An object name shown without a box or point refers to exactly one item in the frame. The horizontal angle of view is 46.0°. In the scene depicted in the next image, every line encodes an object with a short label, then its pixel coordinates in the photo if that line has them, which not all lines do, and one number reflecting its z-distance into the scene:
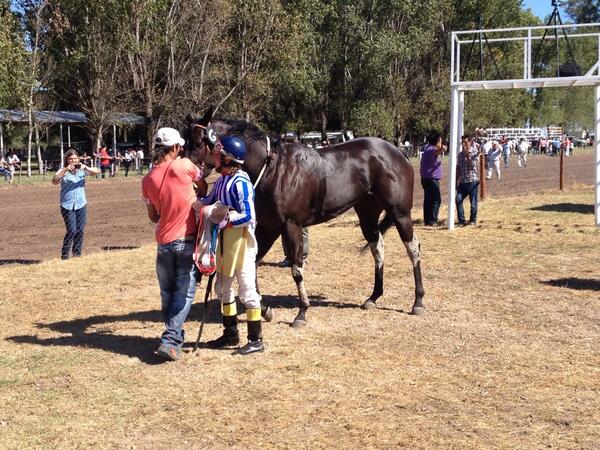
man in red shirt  6.20
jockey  6.20
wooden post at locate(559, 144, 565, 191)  23.28
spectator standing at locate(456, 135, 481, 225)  15.29
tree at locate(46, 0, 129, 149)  38.53
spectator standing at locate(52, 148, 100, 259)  10.99
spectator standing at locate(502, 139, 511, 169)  42.34
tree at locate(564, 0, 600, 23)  92.44
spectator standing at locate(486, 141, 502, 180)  30.36
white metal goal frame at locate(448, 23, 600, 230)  13.59
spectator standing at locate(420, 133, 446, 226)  15.37
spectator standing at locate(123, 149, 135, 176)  38.59
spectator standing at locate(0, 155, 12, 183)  32.50
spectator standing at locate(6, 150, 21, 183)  32.03
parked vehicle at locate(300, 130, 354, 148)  56.51
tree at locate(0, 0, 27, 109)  30.44
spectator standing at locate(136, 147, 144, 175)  41.28
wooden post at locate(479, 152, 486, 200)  18.97
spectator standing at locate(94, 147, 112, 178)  36.56
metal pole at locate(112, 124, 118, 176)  38.47
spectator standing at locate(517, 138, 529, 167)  42.97
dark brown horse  7.16
